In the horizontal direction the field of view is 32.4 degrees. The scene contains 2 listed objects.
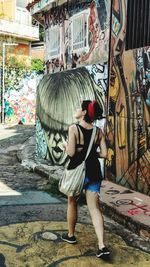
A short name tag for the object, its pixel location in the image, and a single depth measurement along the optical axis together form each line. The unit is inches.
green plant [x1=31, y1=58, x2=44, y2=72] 819.6
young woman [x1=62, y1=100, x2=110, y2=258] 118.4
